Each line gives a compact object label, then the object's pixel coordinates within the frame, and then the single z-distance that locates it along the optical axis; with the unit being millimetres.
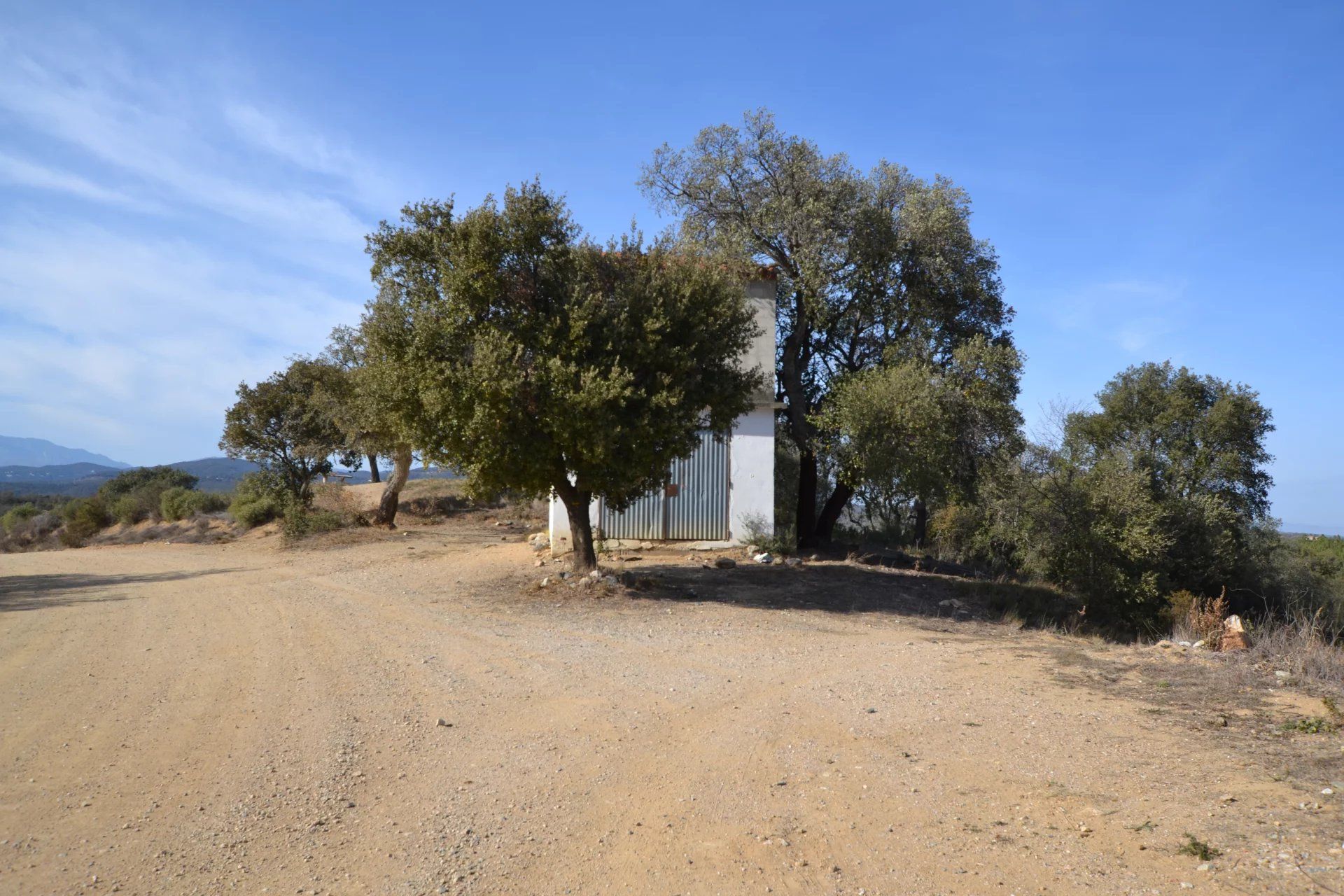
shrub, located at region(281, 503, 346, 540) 21891
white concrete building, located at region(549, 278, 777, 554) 19391
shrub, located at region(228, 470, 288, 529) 24969
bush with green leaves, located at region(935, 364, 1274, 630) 17594
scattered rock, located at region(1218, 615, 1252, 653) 10227
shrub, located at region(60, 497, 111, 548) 27797
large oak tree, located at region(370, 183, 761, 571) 12805
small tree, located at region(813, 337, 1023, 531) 17656
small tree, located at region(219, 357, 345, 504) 26562
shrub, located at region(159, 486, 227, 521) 28609
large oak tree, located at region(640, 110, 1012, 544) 19625
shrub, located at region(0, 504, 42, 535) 28920
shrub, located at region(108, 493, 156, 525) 29141
